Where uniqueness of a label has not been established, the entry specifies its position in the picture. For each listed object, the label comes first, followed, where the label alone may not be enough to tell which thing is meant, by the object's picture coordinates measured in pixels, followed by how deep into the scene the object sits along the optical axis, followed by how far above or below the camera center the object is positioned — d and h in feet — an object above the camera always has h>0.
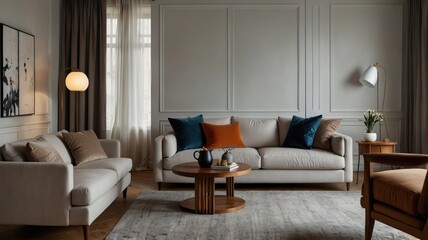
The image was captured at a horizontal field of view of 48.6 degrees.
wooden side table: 17.20 -1.56
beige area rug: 11.28 -3.09
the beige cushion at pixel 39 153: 11.71 -1.25
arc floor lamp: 19.19 +1.13
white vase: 17.75 -1.24
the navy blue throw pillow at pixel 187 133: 17.54 -1.11
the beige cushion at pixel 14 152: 11.73 -1.22
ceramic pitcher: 13.69 -1.60
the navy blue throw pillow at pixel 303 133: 17.48 -1.10
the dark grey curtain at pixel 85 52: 20.44 +2.22
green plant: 18.43 -0.59
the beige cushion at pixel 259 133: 18.62 -1.16
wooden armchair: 8.93 -1.83
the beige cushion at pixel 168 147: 16.61 -1.53
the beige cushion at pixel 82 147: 14.52 -1.37
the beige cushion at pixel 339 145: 16.65 -1.48
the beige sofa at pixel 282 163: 16.61 -2.08
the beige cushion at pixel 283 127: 18.62 -0.93
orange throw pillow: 17.72 -1.23
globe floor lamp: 17.93 +0.83
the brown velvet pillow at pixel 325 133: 17.49 -1.09
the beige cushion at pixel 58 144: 13.73 -1.23
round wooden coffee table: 12.93 -2.36
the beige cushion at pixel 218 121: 18.86 -0.70
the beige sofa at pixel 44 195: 10.66 -2.09
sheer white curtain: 21.02 +1.16
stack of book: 13.26 -1.79
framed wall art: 14.21 +1.00
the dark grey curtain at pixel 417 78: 19.10 +1.08
